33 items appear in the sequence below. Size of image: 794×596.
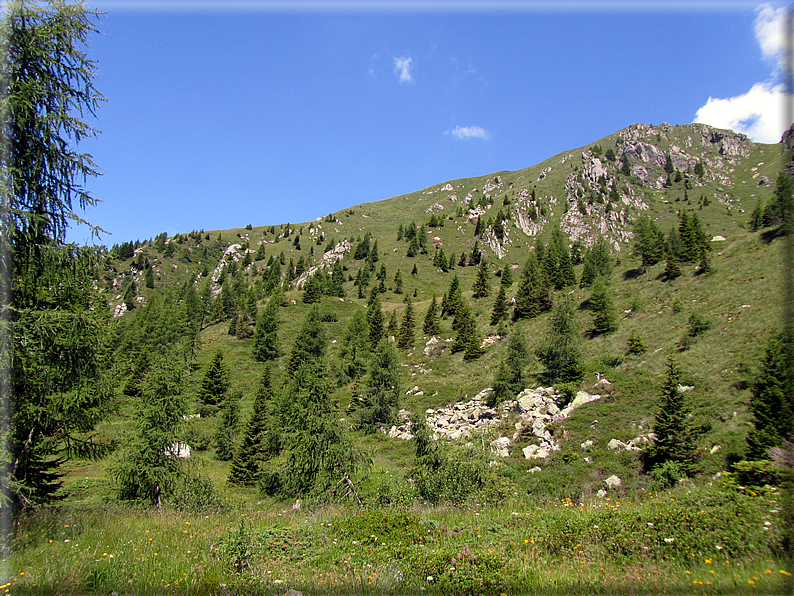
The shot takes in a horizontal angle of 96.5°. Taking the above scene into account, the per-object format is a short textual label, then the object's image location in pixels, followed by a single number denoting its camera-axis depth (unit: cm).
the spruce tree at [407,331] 7186
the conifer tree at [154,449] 1814
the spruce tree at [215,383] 5216
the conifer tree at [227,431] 3753
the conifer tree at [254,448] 3000
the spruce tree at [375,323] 7438
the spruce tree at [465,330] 6462
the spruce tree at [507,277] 9944
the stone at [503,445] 3010
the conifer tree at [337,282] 10656
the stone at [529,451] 2914
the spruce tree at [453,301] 8450
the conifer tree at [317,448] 1920
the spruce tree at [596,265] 7019
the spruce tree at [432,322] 7462
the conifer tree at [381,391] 4569
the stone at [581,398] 3381
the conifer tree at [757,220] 7872
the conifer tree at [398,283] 11765
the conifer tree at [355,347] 6275
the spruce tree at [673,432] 2138
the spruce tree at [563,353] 3866
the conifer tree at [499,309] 6999
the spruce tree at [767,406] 1773
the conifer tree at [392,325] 7615
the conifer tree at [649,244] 6419
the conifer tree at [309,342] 6144
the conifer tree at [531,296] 6644
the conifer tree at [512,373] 4215
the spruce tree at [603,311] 4906
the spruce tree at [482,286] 9212
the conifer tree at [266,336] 6962
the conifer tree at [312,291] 9359
